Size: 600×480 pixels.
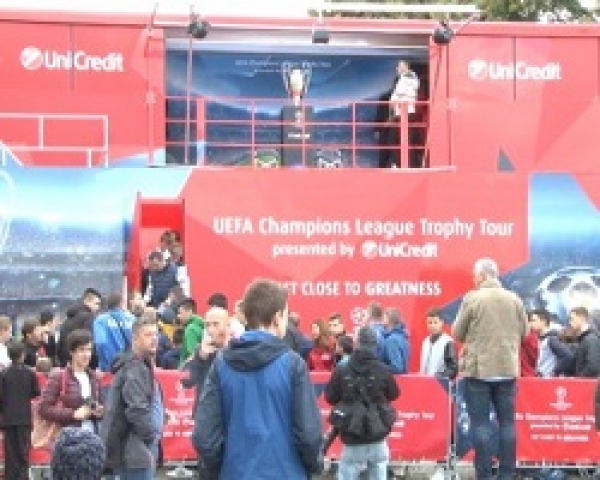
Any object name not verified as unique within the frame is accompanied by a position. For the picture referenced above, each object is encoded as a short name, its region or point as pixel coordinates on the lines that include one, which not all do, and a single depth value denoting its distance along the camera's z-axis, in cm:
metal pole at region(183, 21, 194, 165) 1934
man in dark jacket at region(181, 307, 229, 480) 966
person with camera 1099
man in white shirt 1974
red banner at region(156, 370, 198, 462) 1395
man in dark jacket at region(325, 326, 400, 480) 1177
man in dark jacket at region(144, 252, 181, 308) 1691
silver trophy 2042
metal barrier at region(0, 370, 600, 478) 1418
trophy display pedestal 2008
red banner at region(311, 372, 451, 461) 1419
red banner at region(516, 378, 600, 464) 1420
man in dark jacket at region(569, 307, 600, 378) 1446
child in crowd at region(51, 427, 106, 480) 550
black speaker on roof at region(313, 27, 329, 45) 1964
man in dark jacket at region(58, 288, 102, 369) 1485
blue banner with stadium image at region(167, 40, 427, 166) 2041
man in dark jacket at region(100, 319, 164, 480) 980
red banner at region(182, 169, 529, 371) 1741
